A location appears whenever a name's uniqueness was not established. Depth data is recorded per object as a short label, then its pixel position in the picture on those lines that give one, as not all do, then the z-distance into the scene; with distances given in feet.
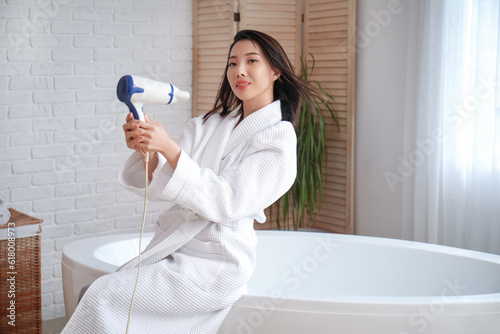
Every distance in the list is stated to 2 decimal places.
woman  5.77
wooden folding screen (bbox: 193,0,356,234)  12.28
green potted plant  12.19
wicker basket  9.40
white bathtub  6.44
